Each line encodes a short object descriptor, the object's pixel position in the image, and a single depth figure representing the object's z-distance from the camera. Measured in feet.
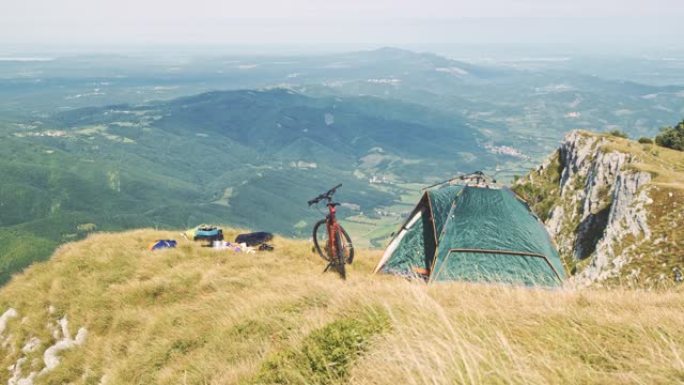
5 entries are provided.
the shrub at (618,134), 144.44
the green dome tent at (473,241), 52.75
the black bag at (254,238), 68.59
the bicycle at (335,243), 50.21
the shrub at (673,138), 145.69
